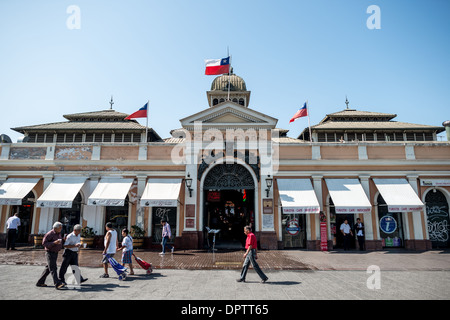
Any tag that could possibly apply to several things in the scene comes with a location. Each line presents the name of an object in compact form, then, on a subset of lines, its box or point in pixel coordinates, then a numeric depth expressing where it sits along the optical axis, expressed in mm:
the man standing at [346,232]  14361
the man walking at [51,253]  7113
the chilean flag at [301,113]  17000
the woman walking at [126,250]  8664
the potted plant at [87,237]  14427
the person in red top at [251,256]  7734
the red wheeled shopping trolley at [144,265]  8758
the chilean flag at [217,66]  16094
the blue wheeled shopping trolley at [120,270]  8008
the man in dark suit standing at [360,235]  14648
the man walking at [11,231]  13336
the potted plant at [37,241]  14359
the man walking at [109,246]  8492
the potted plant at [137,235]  14352
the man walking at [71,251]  7527
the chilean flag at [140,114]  16844
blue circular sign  15125
